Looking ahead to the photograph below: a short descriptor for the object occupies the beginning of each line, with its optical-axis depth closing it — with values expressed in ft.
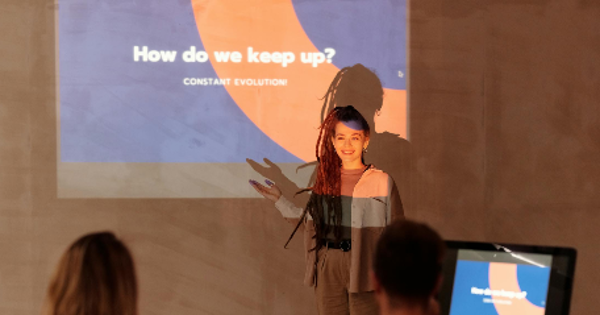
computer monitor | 23.18
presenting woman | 26.93
